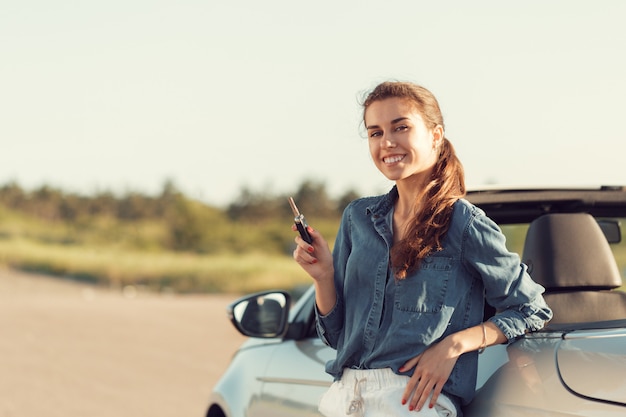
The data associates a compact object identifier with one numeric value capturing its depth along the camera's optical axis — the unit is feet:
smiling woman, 9.34
